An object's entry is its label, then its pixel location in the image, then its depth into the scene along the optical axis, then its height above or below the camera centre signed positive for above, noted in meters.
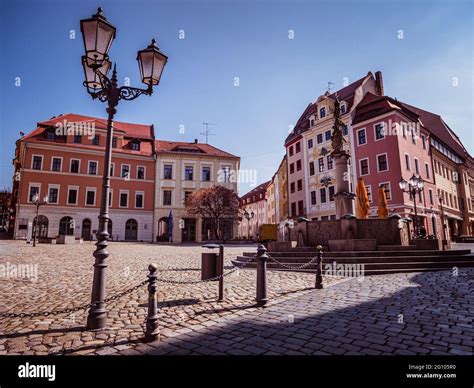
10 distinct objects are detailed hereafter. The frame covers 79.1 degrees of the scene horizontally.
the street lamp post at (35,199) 22.60 +3.15
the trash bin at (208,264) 6.71 -0.61
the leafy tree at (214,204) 35.25 +4.17
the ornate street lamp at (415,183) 16.69 +3.04
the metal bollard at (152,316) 3.76 -1.02
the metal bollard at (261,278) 5.57 -0.79
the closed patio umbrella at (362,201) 13.19 +1.61
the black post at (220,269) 5.99 -0.70
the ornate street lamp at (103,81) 4.39 +2.81
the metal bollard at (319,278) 7.10 -1.01
